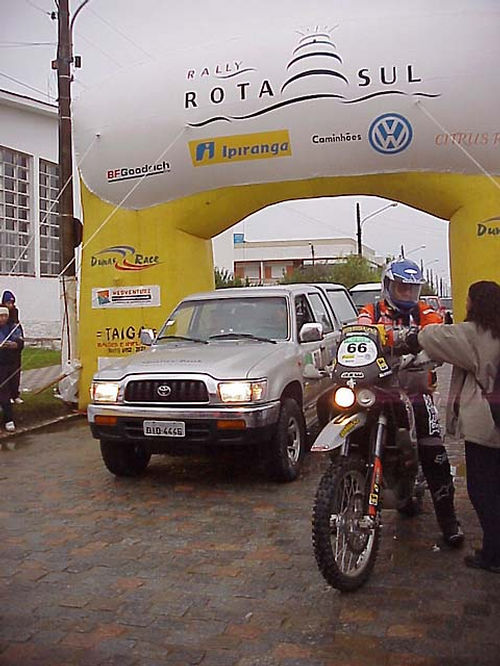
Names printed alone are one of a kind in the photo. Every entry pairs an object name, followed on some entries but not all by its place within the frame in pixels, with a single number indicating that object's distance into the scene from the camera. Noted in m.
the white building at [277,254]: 56.62
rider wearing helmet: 4.71
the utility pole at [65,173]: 10.96
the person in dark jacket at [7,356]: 9.53
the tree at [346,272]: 35.78
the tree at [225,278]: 38.16
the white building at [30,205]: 17.44
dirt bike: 3.95
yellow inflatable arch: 8.08
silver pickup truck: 6.13
